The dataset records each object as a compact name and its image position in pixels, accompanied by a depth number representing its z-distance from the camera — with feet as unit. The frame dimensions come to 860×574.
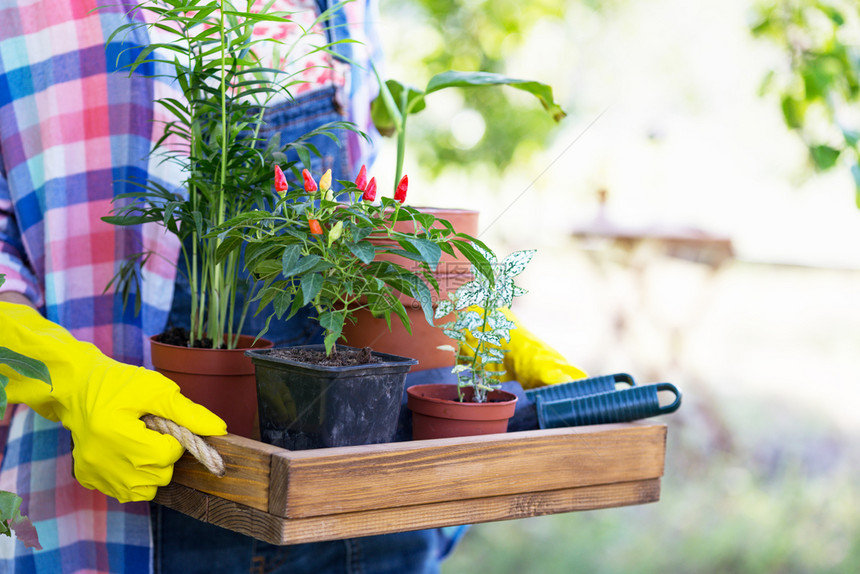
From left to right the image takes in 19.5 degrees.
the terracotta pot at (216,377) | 6.39
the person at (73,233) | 6.85
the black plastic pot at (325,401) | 6.07
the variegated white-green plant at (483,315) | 6.39
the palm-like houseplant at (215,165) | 6.26
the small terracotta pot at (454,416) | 6.32
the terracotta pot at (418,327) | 6.52
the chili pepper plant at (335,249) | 6.03
